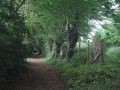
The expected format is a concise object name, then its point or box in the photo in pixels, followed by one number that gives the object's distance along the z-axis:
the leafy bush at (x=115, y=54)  8.80
